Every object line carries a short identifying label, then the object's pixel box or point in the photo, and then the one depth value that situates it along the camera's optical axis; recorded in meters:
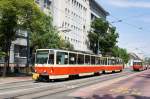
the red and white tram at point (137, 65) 33.69
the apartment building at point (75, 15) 27.94
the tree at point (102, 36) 36.96
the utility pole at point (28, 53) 22.37
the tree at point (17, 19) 15.07
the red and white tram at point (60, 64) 13.18
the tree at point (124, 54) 55.14
